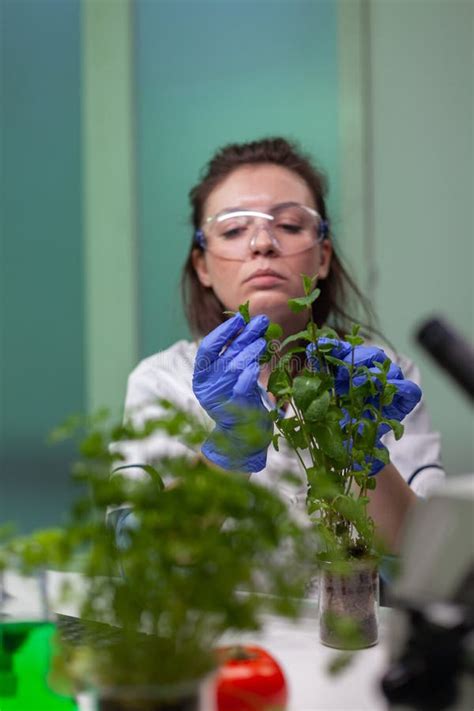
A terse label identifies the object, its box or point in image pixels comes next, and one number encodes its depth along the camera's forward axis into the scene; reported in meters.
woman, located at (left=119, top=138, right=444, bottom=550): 2.73
